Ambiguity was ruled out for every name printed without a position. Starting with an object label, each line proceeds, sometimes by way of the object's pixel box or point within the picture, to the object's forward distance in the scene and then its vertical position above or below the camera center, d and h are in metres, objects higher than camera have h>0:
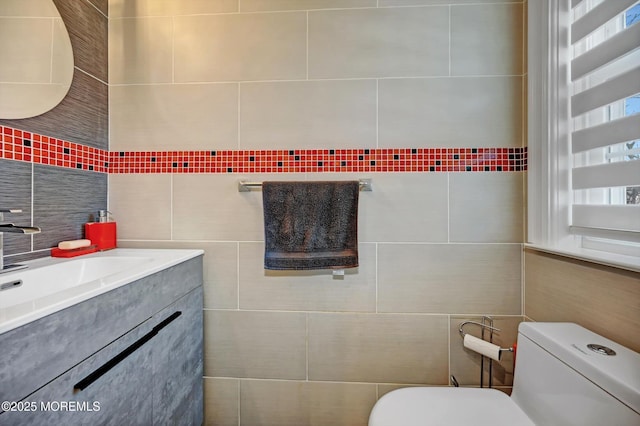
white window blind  0.82 +0.32
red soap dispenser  1.16 -0.07
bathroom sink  0.55 -0.18
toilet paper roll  1.08 -0.52
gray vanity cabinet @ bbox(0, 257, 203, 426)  0.53 -0.38
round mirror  0.89 +0.54
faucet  0.77 -0.04
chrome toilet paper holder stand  1.19 -0.49
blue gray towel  1.16 -0.04
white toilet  0.63 -0.46
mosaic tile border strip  1.20 +0.24
